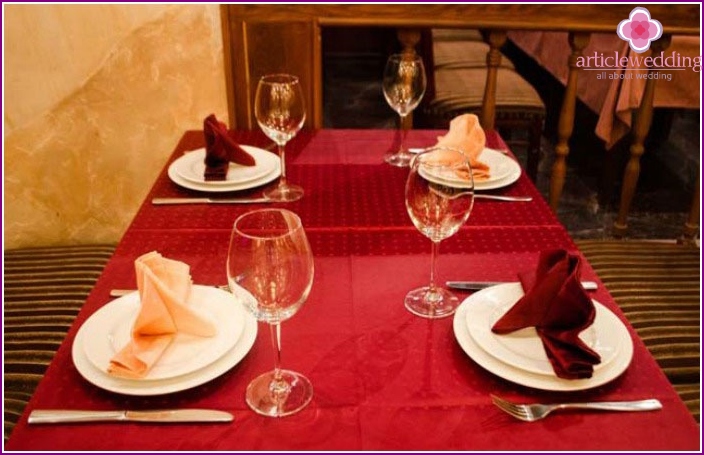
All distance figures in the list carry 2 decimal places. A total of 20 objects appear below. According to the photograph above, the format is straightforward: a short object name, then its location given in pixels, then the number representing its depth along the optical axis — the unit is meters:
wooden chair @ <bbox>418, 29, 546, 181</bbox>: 2.90
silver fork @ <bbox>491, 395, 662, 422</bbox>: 0.75
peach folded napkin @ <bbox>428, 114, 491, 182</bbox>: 1.35
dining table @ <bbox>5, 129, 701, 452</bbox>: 0.73
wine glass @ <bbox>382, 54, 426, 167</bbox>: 1.53
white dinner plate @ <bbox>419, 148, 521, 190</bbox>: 1.33
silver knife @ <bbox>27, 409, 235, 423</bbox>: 0.74
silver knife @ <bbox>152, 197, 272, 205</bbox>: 1.28
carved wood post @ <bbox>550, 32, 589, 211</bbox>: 1.79
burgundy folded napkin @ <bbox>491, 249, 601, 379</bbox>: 0.79
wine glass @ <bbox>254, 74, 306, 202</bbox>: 1.30
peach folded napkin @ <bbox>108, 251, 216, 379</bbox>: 0.78
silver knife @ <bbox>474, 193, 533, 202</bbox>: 1.30
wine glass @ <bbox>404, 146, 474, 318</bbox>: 0.95
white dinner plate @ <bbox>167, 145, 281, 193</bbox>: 1.31
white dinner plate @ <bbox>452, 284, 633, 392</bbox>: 0.78
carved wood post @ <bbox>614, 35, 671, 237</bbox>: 1.81
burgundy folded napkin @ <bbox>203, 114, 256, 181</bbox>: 1.34
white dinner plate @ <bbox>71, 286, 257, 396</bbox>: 0.77
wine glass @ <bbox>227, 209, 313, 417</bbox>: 0.74
